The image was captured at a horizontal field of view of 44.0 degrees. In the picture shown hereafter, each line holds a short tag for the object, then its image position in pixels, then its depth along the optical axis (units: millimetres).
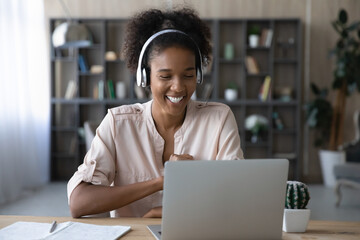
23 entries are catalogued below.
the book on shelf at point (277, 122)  6301
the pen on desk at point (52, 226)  1243
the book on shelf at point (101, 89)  6262
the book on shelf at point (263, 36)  6207
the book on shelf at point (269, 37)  6164
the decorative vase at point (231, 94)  6227
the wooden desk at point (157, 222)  1261
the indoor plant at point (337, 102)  5617
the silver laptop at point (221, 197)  1068
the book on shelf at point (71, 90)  6339
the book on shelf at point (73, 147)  6406
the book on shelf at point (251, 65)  6242
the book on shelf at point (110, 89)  6286
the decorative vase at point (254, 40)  6156
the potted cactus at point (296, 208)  1297
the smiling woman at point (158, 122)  1658
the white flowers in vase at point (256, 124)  6070
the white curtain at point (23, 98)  4949
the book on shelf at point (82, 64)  6254
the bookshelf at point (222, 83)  6242
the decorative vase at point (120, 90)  6312
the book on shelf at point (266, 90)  6195
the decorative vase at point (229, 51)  6250
